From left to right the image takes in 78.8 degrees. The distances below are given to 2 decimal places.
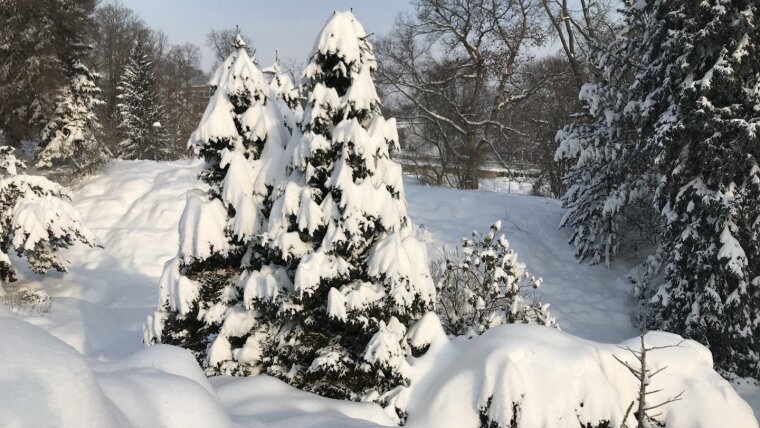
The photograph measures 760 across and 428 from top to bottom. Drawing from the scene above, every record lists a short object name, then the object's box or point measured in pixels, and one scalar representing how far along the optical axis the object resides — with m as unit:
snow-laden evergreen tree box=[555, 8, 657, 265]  11.76
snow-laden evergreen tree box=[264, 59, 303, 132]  7.11
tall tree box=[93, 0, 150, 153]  33.66
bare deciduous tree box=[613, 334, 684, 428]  5.09
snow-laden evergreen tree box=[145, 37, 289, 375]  6.26
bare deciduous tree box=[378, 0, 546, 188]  19.44
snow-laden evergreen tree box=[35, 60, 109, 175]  17.14
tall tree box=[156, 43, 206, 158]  36.75
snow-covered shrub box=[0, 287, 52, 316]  9.74
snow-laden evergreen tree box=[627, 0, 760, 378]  8.70
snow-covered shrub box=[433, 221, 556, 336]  7.76
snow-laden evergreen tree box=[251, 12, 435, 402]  5.66
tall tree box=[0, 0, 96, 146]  15.87
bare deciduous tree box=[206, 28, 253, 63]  35.91
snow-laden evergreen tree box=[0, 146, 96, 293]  10.92
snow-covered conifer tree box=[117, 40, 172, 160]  30.72
